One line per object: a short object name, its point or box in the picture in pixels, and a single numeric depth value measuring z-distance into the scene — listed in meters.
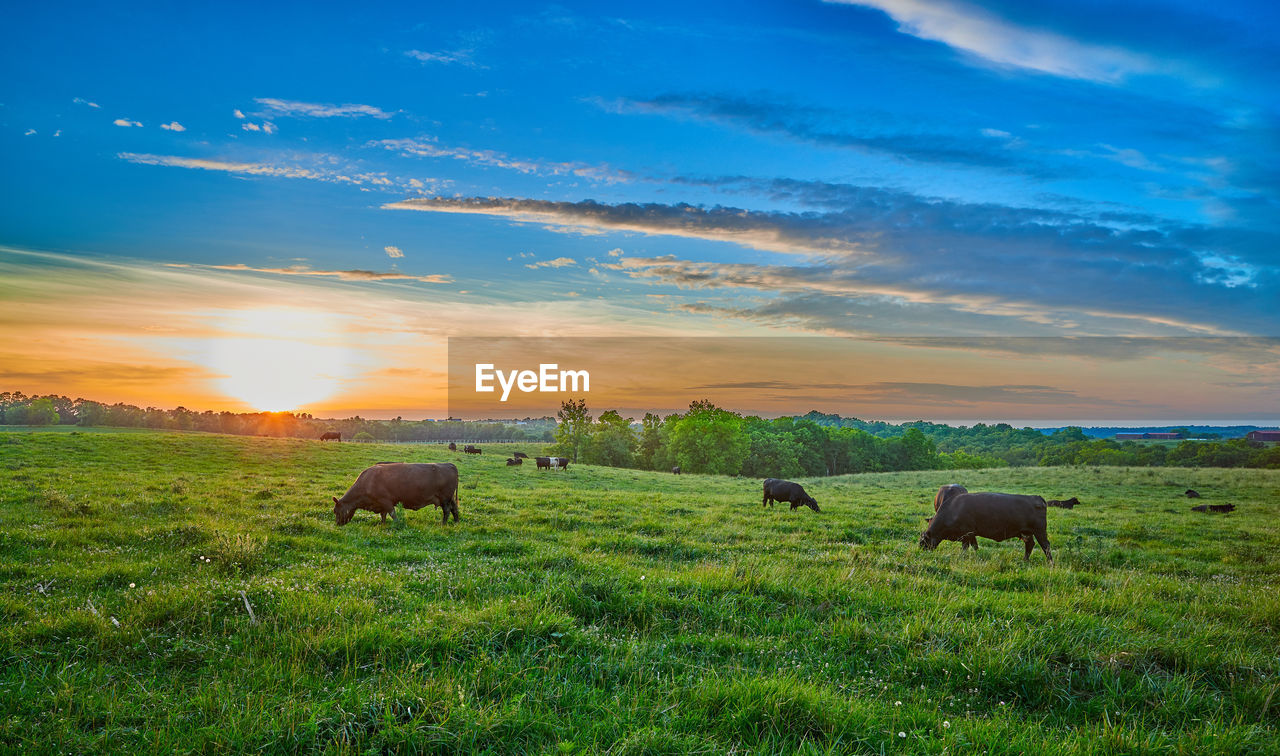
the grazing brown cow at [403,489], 15.94
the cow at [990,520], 13.94
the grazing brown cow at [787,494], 24.98
